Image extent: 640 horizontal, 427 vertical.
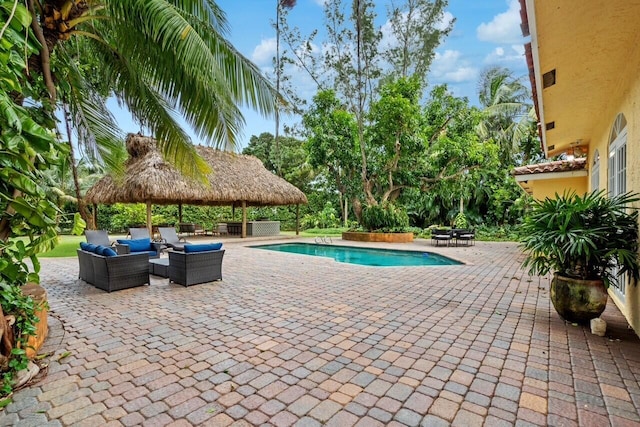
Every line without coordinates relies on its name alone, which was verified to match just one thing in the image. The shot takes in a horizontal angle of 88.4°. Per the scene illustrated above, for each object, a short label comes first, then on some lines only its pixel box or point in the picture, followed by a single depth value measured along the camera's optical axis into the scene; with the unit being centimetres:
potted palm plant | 377
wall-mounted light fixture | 853
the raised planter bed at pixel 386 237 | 1536
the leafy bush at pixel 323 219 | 2322
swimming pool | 1084
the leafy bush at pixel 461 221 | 1859
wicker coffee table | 679
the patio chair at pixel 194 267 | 604
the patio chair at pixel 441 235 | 1335
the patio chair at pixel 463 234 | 1334
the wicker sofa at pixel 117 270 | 563
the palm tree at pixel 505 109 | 1936
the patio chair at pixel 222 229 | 1846
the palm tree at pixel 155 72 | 368
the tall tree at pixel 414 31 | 1889
